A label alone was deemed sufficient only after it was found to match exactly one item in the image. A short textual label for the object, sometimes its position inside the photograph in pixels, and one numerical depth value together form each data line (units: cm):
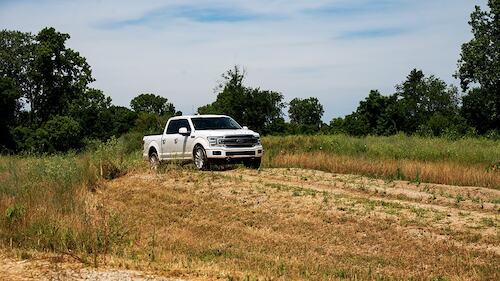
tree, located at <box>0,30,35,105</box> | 7225
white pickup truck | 2069
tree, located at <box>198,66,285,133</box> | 7738
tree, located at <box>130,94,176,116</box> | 12362
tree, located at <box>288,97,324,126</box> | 13700
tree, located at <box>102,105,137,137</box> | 9794
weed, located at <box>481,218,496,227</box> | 1238
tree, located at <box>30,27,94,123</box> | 7012
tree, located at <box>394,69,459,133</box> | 9472
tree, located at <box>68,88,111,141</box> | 7194
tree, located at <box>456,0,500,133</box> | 5122
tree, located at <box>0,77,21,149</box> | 6266
